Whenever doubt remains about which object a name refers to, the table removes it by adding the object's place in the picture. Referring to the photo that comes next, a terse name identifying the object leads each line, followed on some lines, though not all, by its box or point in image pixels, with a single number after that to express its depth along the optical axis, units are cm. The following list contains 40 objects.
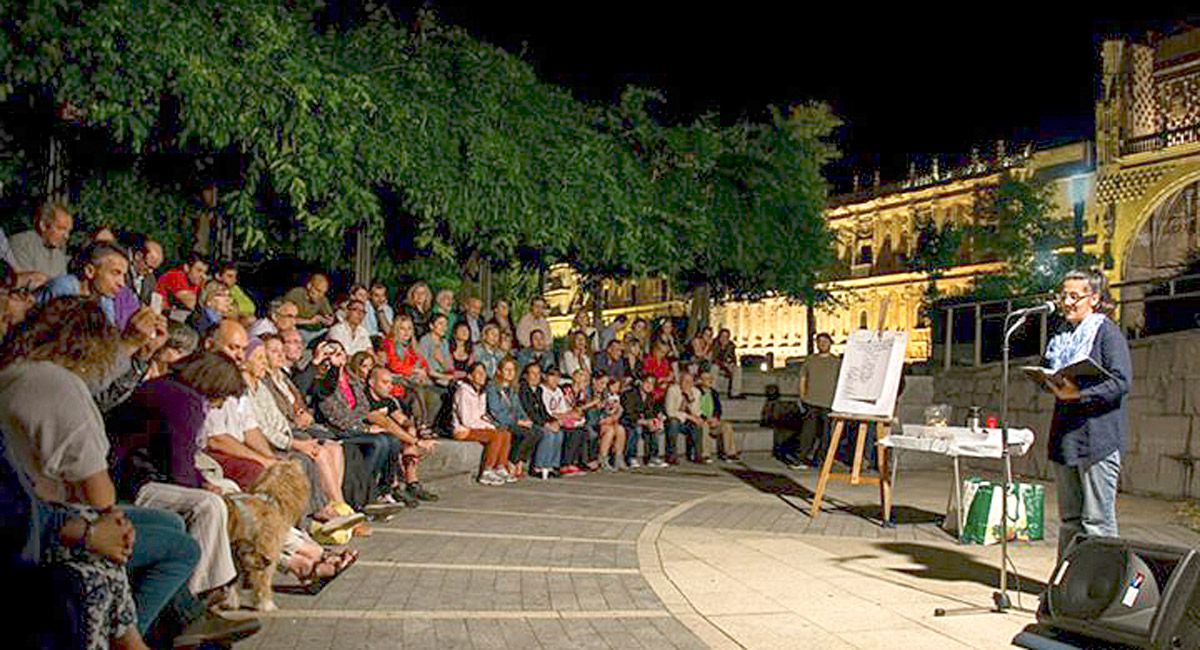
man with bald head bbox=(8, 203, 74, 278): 838
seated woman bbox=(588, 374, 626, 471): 1515
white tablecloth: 823
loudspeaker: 435
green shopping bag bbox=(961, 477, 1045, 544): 866
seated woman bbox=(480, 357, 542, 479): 1286
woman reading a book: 583
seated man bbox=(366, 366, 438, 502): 1011
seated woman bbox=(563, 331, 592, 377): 1573
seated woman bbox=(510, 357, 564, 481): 1349
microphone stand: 584
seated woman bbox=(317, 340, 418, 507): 938
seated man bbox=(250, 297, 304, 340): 963
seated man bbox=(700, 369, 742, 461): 1706
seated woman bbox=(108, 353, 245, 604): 491
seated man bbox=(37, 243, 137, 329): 702
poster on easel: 966
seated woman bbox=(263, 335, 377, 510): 845
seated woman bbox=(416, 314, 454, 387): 1297
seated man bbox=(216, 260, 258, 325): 1044
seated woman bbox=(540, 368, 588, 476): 1405
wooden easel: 951
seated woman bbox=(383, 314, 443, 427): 1173
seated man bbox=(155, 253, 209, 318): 1018
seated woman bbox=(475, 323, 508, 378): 1373
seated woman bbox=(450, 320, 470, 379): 1370
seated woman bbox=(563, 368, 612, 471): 1477
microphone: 599
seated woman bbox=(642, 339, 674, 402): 1688
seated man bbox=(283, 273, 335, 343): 1215
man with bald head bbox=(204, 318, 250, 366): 648
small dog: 542
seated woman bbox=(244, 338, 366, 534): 766
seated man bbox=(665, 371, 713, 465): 1636
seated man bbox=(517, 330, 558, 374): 1513
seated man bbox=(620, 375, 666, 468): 1598
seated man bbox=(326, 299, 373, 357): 1108
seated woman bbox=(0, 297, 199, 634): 366
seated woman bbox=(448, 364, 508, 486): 1233
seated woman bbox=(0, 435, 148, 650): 332
